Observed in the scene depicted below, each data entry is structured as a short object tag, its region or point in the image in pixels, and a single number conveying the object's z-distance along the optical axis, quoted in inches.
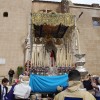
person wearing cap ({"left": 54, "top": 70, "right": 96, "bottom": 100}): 122.7
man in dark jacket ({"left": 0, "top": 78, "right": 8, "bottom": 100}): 311.3
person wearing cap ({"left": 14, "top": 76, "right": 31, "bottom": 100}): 249.6
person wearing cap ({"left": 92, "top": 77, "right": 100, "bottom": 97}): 253.0
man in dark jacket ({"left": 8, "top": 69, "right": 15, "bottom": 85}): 733.6
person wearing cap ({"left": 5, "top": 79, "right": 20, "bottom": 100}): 253.6
